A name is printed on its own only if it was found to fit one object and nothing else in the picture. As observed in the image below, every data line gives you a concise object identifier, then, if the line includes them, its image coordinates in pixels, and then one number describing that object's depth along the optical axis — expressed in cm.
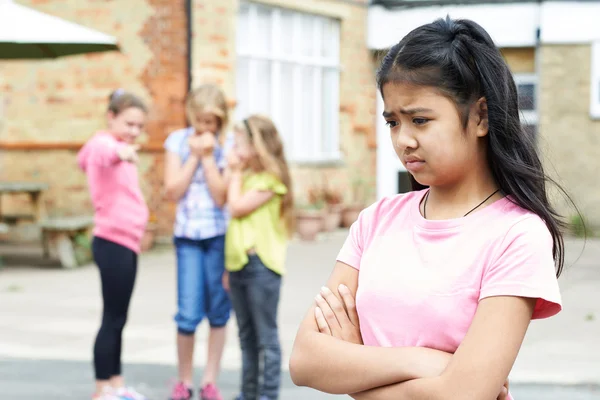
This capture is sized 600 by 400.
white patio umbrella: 620
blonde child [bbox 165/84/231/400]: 551
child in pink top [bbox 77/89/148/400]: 527
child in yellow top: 514
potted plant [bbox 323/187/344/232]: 1619
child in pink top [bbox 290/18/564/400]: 186
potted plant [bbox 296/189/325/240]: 1527
